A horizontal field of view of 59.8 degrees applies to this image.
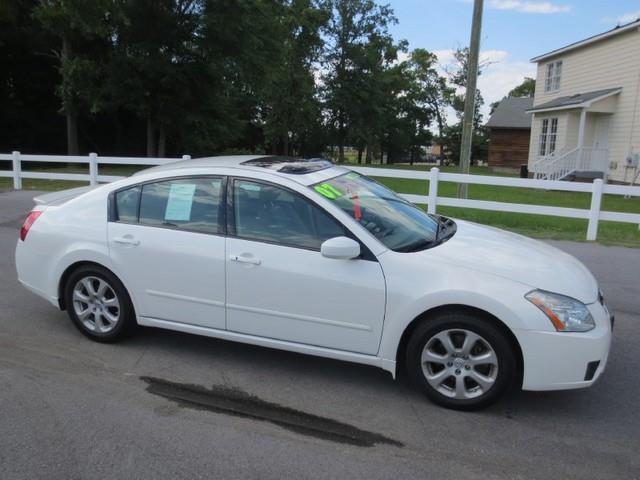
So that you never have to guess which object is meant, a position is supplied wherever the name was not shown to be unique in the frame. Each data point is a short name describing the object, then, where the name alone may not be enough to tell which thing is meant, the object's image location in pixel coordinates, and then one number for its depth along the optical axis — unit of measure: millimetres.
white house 21609
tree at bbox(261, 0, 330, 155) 43562
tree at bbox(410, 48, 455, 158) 66688
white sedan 3561
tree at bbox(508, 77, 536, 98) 86625
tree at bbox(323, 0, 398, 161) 51188
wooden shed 42281
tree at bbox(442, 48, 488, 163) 64838
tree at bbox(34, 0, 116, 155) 21453
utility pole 12453
